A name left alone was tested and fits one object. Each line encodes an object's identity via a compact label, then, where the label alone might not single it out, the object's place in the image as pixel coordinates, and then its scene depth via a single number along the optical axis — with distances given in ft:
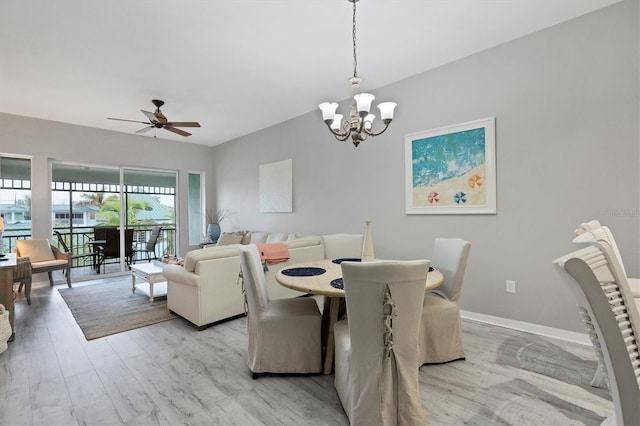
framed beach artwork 10.25
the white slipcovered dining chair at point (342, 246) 11.21
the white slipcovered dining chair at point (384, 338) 5.07
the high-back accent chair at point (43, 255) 14.83
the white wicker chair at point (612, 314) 2.72
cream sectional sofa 10.19
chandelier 7.90
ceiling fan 12.94
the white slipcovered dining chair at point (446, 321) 7.68
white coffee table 13.24
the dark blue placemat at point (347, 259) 9.56
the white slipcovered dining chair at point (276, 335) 7.20
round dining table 6.32
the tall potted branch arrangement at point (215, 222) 22.24
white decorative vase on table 8.39
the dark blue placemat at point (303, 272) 7.67
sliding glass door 18.38
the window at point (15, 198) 16.39
